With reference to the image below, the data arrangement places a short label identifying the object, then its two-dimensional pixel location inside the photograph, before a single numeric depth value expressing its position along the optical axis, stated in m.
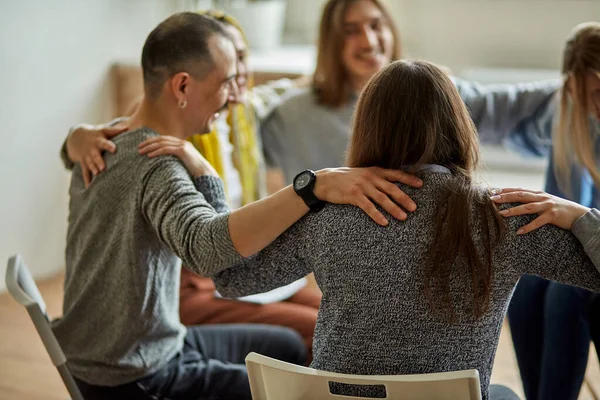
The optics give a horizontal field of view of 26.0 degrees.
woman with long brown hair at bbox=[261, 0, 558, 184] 3.57
